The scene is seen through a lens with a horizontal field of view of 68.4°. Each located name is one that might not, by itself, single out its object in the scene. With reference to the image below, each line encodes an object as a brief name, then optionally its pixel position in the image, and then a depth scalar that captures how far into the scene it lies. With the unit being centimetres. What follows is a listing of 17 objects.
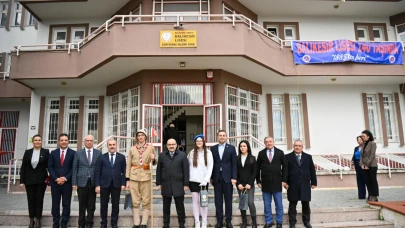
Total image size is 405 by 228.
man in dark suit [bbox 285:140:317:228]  566
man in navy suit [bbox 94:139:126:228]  558
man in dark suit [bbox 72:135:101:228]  560
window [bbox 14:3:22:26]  1655
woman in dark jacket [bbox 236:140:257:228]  566
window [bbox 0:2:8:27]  1675
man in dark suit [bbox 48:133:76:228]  563
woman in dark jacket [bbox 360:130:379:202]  713
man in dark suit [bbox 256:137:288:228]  564
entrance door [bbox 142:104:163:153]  995
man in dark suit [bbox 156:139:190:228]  548
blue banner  1115
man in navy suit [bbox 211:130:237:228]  562
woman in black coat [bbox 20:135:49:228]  579
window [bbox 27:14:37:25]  1638
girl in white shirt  554
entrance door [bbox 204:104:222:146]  999
